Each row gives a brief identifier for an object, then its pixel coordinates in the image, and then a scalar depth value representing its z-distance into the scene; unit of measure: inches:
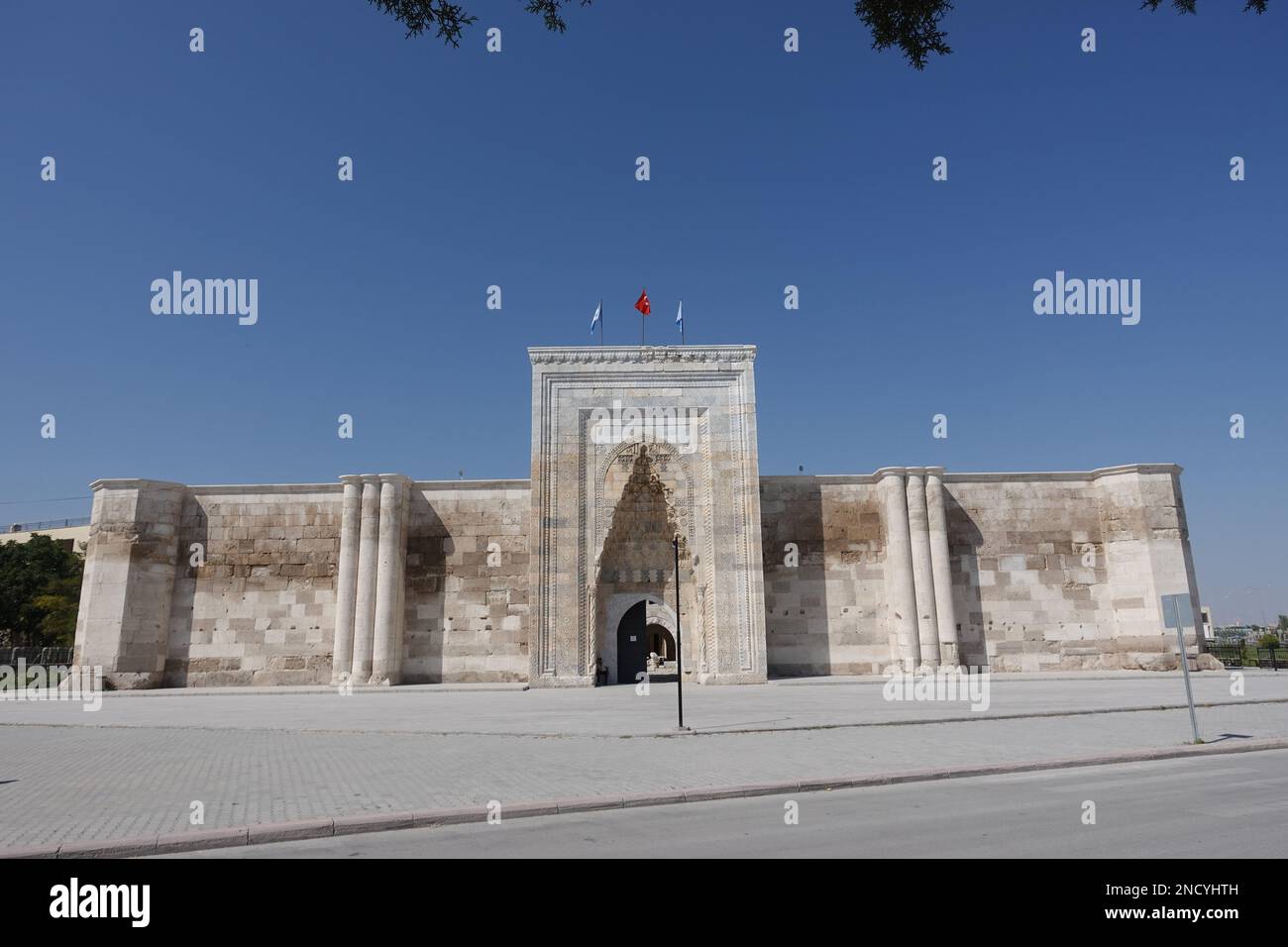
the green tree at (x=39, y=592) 1616.6
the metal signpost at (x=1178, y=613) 372.2
